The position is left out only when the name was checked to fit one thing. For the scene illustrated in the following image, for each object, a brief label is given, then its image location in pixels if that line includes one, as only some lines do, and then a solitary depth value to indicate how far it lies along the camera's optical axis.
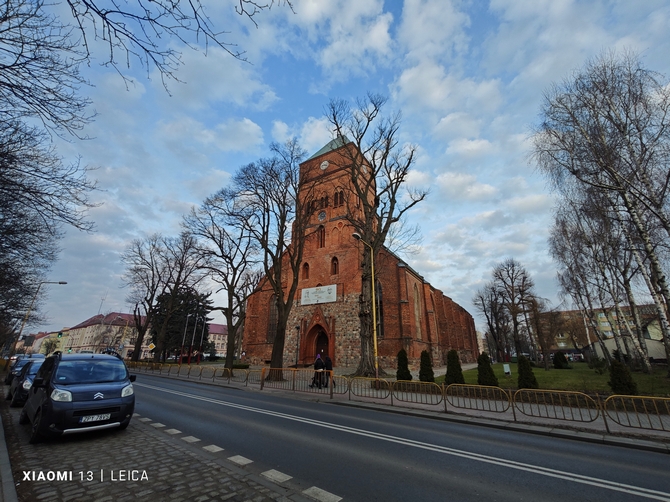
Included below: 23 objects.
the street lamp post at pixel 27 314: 23.53
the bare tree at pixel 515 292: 36.34
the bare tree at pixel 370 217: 17.53
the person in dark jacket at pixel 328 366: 16.23
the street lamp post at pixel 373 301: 14.78
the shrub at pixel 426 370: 15.57
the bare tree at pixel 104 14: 3.05
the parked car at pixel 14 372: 14.10
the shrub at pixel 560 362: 29.97
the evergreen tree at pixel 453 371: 15.11
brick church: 26.72
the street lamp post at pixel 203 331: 48.36
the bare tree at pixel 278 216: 20.02
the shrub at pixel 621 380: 10.98
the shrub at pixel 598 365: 20.88
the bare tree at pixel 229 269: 23.88
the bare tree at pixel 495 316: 44.85
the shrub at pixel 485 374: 14.30
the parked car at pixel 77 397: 5.86
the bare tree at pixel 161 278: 32.72
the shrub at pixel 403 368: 16.28
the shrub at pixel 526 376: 12.77
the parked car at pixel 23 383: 9.82
